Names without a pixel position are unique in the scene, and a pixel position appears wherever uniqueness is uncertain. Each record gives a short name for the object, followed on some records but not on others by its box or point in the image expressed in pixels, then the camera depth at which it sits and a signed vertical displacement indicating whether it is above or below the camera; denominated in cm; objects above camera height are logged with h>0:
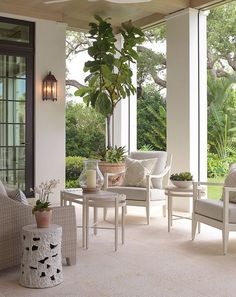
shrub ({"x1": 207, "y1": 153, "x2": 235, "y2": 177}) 858 -26
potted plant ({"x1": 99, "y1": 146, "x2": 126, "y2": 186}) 672 -16
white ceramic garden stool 295 -77
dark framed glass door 648 +57
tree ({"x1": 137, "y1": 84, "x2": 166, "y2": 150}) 927 +76
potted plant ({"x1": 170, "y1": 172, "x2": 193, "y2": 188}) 489 -33
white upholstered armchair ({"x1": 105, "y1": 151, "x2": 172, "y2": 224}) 532 -47
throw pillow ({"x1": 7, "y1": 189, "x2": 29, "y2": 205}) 342 -37
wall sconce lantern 677 +108
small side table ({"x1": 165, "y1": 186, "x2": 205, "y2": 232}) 486 -48
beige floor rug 289 -96
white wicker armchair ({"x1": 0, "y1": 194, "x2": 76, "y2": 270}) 311 -58
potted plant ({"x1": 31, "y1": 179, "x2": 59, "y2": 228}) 306 -45
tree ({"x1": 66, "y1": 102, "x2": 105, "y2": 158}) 984 +51
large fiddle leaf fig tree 672 +139
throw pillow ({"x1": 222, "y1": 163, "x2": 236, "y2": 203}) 414 -30
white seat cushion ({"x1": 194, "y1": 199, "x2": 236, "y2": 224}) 387 -56
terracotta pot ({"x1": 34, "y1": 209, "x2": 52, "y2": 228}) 307 -49
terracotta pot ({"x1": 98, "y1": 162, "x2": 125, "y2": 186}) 670 -28
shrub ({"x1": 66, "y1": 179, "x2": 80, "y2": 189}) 906 -70
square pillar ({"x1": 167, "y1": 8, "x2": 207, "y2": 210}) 620 +92
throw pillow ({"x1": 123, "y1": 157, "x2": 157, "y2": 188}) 564 -26
